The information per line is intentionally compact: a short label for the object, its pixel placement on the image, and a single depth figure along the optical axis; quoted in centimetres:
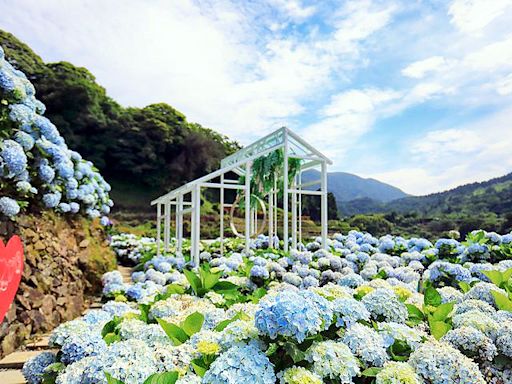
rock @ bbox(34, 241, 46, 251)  330
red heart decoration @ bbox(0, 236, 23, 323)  221
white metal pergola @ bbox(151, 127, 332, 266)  445
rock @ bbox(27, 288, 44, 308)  310
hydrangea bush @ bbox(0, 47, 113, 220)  281
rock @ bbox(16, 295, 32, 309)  294
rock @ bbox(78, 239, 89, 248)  456
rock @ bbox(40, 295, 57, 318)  329
